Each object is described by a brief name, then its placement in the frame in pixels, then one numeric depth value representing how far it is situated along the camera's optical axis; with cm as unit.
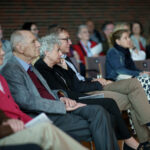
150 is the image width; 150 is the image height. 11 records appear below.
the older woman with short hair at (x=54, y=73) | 552
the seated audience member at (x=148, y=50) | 1077
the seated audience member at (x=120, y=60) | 820
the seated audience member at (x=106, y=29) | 1191
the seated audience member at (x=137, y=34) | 1190
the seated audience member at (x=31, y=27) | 967
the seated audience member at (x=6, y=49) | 848
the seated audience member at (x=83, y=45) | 1022
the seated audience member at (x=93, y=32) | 1220
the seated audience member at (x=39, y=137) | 355
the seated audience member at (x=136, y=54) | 982
